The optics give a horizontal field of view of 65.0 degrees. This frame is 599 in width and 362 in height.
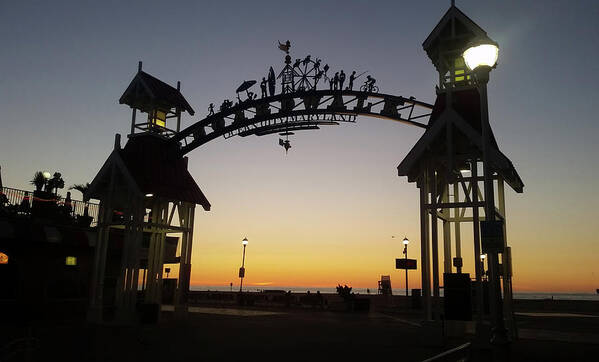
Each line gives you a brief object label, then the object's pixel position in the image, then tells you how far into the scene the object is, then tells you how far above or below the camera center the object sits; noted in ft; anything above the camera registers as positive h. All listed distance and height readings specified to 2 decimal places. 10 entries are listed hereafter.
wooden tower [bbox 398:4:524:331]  53.31 +15.64
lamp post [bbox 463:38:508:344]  26.24 +9.44
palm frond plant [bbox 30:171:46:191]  130.31 +24.36
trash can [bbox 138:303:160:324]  75.31 -6.31
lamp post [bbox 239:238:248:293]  142.20 +1.50
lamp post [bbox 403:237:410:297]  139.02 +11.83
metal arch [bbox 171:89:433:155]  84.43 +30.26
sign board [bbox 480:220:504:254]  29.04 +2.88
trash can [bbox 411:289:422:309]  131.95 -5.32
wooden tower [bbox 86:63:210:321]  76.38 +13.10
